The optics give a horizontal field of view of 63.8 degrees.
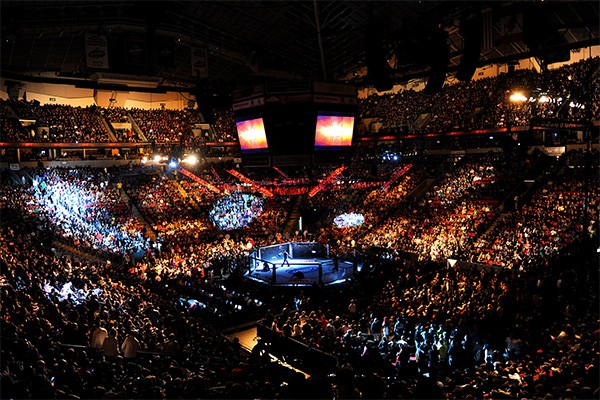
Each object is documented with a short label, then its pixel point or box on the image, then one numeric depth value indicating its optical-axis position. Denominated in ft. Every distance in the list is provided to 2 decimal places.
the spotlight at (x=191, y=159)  119.96
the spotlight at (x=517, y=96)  59.99
